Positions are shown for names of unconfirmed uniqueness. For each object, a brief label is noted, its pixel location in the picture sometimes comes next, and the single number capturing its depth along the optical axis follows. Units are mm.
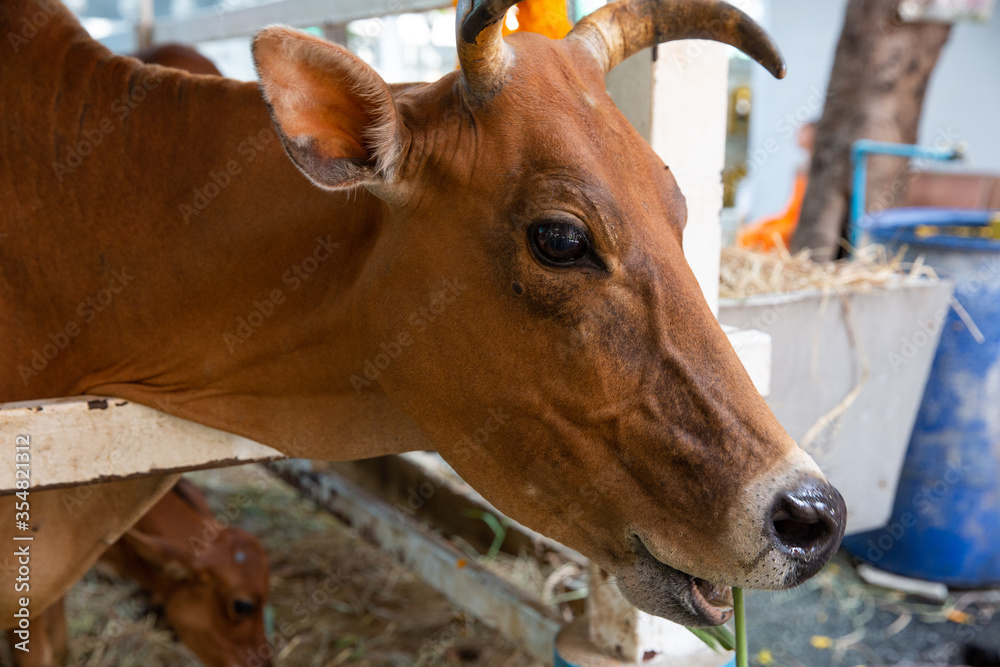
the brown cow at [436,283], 1361
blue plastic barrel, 3691
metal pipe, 4021
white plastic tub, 3193
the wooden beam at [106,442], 1588
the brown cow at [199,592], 2918
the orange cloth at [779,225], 5863
